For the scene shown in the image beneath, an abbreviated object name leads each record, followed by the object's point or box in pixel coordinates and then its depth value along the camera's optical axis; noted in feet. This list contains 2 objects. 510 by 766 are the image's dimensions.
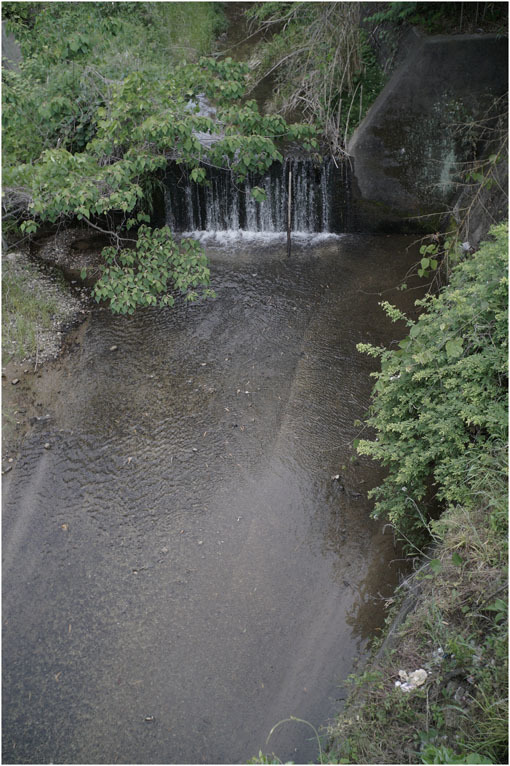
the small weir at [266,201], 29.04
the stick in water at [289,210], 27.94
